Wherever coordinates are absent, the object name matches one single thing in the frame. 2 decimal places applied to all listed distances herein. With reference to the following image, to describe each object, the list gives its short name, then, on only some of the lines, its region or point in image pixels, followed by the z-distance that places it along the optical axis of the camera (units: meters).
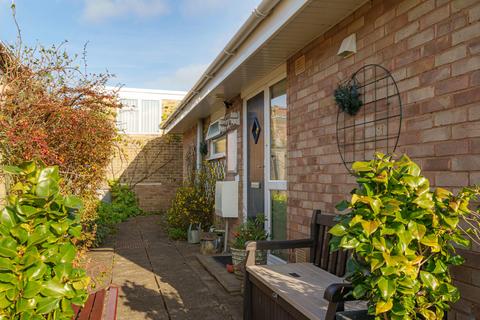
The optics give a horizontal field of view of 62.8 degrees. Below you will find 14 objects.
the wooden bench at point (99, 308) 2.35
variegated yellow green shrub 1.63
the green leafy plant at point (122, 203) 11.16
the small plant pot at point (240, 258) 4.66
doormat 5.75
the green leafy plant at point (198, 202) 8.05
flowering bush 3.97
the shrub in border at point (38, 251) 1.66
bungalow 2.25
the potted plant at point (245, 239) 4.69
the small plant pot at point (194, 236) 7.69
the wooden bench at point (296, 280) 2.47
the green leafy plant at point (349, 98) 3.22
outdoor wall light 3.29
